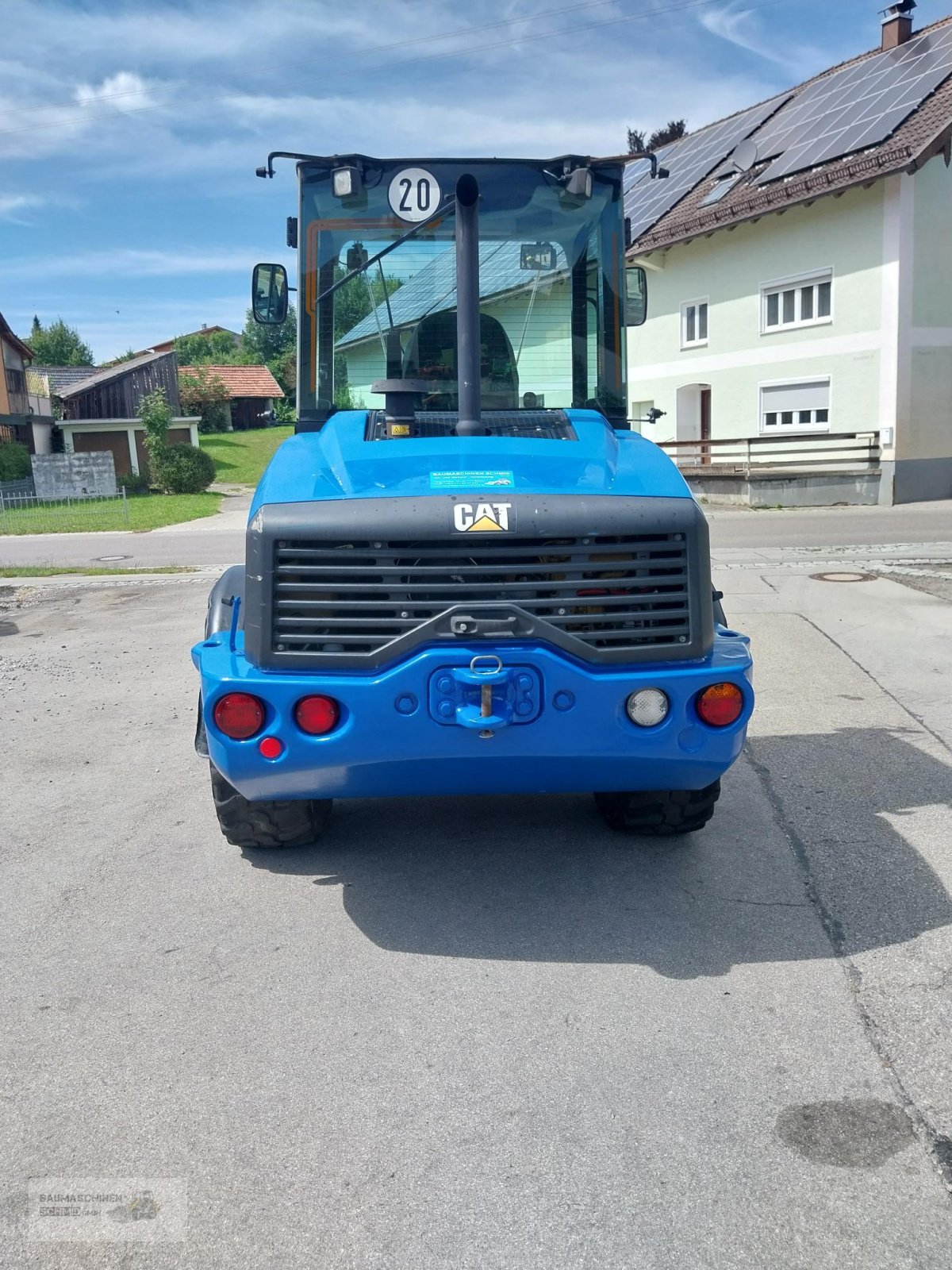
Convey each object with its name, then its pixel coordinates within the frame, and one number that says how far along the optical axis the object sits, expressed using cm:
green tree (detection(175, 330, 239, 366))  11256
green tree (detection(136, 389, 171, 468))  4231
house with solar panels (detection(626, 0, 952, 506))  2277
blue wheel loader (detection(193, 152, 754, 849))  358
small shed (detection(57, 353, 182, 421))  5441
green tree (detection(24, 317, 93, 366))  9769
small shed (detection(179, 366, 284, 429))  8494
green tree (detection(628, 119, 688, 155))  4384
